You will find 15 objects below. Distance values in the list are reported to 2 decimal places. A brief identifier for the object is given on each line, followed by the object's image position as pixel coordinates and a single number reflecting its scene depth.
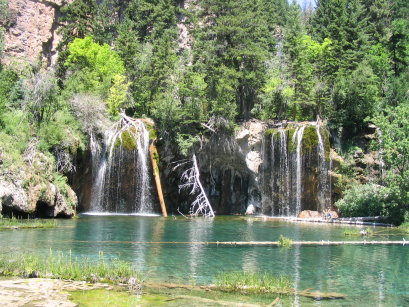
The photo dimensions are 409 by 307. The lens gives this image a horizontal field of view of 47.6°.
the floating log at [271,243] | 19.25
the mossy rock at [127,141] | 36.31
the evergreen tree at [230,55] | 38.22
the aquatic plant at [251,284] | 11.20
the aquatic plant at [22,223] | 22.48
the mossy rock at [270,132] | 37.90
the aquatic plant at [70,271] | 11.30
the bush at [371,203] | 27.92
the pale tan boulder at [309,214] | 34.16
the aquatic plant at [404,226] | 25.85
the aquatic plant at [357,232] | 22.76
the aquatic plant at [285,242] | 19.30
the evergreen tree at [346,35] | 42.75
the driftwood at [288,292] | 11.23
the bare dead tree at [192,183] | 36.41
